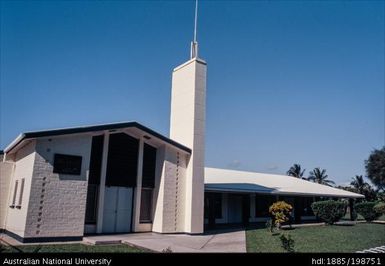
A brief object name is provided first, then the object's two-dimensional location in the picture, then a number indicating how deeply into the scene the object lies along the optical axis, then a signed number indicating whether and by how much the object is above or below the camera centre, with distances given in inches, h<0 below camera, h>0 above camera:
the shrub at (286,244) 431.3 -51.6
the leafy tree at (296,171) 2608.3 +269.0
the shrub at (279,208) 803.3 -12.5
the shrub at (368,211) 1104.2 -12.2
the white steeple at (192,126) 671.8 +165.0
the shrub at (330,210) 944.9 -11.0
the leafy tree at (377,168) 2106.3 +258.1
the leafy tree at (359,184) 2236.7 +159.0
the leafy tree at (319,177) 2500.6 +220.5
